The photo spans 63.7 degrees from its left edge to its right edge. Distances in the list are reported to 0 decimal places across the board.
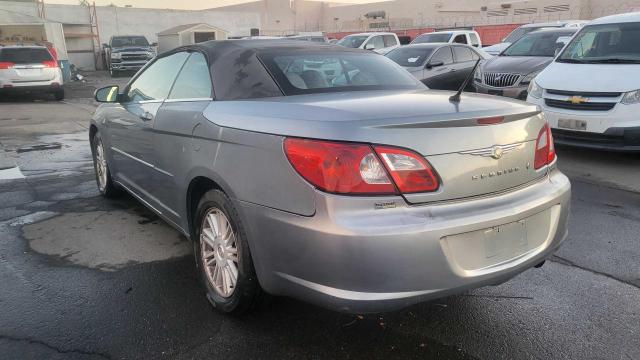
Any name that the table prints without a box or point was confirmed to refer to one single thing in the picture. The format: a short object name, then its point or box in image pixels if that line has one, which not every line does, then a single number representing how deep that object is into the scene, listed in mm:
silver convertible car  2254
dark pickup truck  25516
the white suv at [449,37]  18078
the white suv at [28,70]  14695
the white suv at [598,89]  6336
